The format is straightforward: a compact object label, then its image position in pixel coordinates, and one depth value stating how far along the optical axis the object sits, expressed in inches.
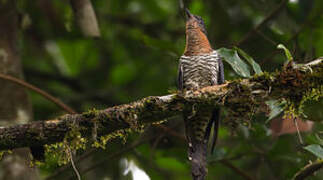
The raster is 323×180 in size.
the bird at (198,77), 301.5
